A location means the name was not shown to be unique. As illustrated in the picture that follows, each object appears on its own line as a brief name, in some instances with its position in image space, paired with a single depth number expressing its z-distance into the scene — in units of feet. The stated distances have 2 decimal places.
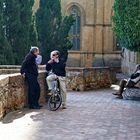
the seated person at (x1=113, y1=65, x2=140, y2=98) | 37.64
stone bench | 37.35
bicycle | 28.69
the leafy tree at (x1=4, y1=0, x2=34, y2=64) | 53.33
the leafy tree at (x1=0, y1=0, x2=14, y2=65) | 50.39
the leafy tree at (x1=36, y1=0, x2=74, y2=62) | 68.95
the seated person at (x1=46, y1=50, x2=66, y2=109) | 29.43
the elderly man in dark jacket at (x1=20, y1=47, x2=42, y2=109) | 28.69
